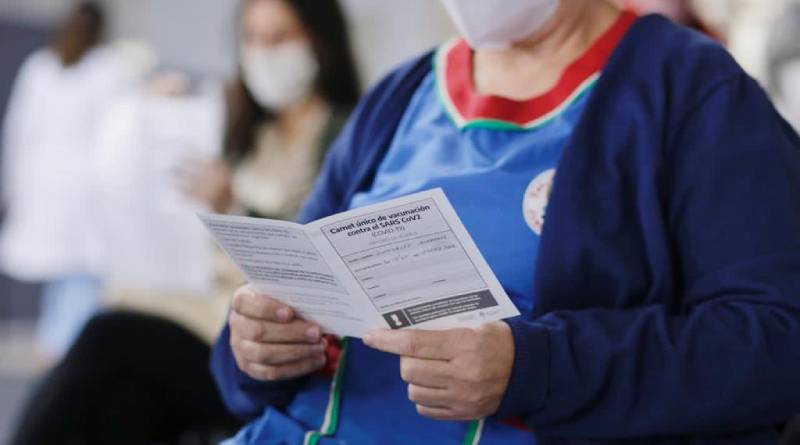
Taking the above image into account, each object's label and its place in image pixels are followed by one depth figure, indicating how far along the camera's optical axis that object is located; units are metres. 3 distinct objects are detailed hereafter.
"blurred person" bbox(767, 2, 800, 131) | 5.24
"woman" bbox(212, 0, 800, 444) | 2.20
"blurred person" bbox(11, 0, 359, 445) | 3.69
